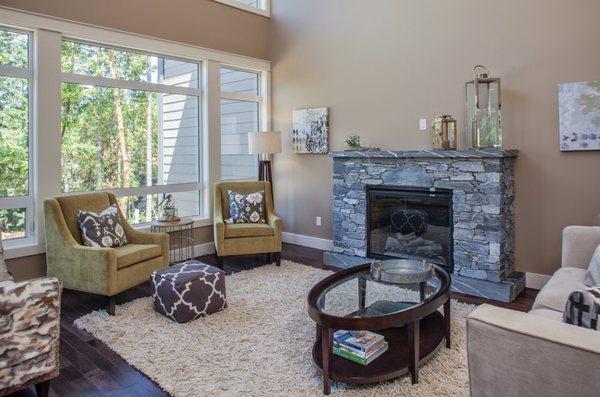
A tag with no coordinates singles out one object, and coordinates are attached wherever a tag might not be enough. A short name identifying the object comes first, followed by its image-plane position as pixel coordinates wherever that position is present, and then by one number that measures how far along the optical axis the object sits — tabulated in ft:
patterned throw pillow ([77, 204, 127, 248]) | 12.20
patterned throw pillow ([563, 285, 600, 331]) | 4.38
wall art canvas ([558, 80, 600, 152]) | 11.50
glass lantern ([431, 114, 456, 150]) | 13.64
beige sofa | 3.93
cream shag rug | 7.55
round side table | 16.71
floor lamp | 17.69
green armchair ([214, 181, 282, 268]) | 15.28
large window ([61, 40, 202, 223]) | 14.35
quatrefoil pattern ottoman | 10.48
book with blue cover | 7.77
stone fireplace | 12.41
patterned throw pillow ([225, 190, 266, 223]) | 16.40
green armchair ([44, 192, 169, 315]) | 11.14
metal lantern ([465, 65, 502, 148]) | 13.03
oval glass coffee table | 7.17
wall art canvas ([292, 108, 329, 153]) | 18.06
